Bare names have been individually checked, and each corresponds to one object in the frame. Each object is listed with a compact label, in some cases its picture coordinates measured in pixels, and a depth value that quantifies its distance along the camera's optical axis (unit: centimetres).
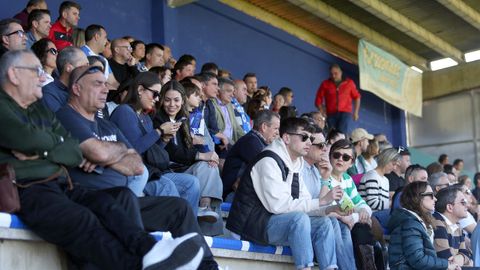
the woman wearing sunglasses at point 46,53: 1028
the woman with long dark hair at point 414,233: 951
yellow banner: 2186
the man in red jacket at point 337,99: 2091
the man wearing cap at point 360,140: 1643
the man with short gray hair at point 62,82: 832
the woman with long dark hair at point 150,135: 865
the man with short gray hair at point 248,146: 1079
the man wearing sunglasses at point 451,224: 1039
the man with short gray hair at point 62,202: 607
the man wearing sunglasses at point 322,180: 928
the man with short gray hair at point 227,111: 1289
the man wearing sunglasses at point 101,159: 692
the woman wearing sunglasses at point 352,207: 949
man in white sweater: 867
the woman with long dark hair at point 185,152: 979
